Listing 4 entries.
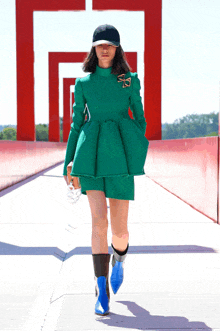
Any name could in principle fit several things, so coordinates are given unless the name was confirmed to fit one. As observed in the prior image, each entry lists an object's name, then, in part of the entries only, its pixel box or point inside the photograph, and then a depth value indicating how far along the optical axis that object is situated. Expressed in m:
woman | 2.88
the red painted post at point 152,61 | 17.89
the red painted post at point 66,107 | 51.38
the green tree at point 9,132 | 139.98
